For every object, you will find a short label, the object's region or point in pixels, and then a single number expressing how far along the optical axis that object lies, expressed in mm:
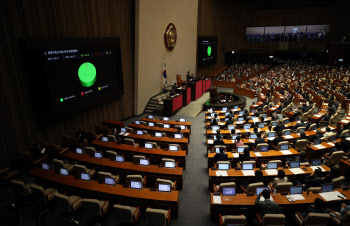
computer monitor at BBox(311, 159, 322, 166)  7428
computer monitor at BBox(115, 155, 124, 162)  8070
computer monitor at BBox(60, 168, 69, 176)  7098
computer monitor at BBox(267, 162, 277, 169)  7249
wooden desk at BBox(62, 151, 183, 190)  7227
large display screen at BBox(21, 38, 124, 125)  8750
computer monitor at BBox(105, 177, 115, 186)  6544
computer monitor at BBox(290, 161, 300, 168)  7294
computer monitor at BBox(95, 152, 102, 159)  8273
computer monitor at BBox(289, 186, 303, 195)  6051
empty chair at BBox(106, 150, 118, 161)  8155
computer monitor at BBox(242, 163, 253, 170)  7254
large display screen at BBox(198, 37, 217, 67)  23419
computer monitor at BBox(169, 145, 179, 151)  8766
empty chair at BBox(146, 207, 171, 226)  5316
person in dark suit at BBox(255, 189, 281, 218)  5250
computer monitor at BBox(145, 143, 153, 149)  9016
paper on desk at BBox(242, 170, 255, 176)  7000
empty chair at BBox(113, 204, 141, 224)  5434
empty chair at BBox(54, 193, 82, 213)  5871
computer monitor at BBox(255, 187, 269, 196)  5973
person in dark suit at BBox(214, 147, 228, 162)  7914
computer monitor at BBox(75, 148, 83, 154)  8828
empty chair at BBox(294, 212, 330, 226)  5016
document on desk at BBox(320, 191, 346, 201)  5852
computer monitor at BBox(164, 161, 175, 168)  7543
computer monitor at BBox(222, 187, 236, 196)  6035
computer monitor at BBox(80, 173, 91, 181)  6782
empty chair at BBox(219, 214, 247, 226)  5035
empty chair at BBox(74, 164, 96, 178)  7176
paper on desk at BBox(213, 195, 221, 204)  5777
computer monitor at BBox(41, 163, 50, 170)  7464
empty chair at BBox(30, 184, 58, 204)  6238
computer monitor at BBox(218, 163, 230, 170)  7301
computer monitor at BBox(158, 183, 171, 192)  6180
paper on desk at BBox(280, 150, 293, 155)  8344
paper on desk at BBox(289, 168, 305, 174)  7066
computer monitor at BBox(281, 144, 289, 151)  8618
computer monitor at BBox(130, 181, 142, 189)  6363
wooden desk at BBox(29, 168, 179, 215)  5949
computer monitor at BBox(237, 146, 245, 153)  8500
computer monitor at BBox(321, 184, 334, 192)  6066
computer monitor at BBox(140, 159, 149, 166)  7691
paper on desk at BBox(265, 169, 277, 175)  7016
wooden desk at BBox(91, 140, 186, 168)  8500
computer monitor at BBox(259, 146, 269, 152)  8562
